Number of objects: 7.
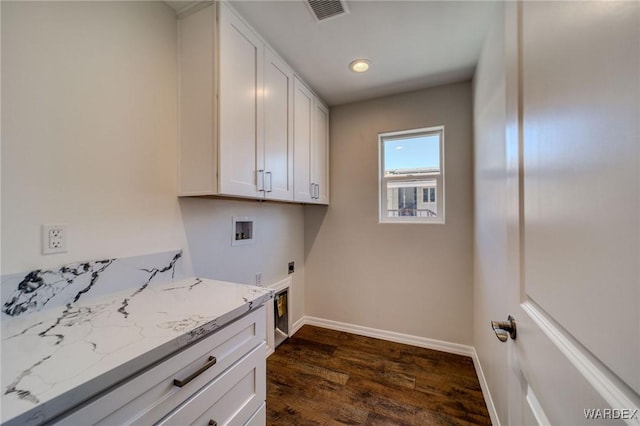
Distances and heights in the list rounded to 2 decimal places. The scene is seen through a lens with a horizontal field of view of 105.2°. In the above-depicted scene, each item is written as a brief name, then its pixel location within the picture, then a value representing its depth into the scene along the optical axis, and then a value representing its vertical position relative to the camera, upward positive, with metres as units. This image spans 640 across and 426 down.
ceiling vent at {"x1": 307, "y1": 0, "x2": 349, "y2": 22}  1.35 +1.18
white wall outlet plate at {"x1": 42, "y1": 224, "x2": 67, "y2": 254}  0.95 -0.09
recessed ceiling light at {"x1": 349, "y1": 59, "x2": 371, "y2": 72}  1.89 +1.19
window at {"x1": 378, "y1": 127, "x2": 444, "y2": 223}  2.34 +0.39
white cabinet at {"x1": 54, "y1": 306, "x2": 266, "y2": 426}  0.61 -0.53
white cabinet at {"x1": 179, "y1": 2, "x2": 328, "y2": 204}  1.33 +0.64
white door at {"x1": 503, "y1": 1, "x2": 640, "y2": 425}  0.32 +0.01
